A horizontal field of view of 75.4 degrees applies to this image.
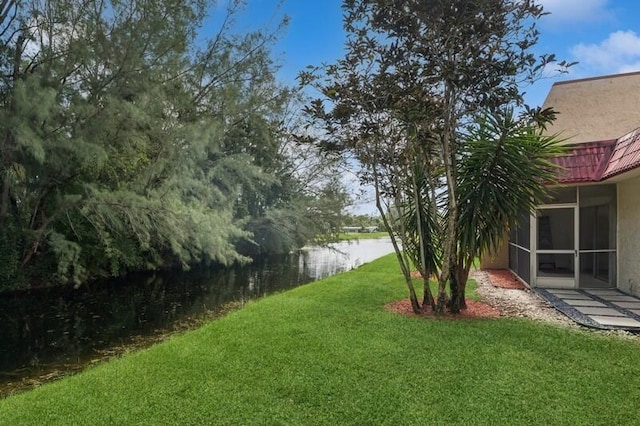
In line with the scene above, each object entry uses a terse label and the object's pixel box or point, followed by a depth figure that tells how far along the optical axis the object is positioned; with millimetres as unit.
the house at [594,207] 8203
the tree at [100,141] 10195
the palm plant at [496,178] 6508
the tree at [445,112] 5977
